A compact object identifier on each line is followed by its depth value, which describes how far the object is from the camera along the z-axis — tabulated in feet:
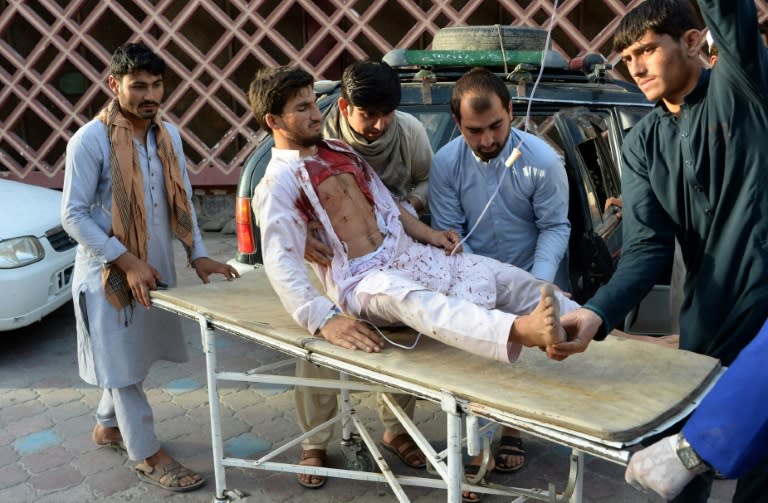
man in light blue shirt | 8.15
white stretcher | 4.99
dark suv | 10.18
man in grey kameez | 8.11
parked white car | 11.82
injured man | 6.74
